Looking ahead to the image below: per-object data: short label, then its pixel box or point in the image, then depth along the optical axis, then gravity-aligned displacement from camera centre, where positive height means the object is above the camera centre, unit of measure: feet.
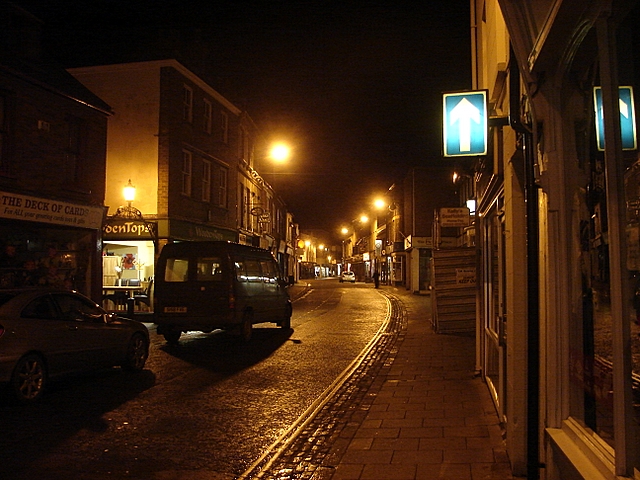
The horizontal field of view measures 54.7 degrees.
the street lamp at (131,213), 66.69 +7.16
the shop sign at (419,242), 143.90 +8.54
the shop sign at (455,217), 49.37 +4.95
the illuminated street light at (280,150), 84.53 +17.37
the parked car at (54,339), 26.09 -3.03
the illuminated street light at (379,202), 169.35 +20.98
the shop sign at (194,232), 74.84 +5.94
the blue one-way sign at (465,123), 22.95 +5.87
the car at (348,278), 211.20 -0.09
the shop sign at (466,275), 50.85 +0.31
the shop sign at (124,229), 73.20 +5.52
